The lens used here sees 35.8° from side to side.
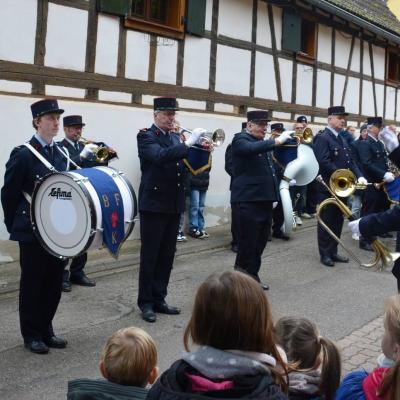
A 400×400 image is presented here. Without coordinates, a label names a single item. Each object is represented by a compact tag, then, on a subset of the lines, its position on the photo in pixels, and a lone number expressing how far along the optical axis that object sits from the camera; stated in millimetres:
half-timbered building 7797
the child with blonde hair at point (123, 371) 2555
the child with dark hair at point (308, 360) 2523
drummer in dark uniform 4555
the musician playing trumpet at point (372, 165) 9352
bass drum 4395
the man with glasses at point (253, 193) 6609
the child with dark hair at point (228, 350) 1904
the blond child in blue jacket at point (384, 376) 2125
